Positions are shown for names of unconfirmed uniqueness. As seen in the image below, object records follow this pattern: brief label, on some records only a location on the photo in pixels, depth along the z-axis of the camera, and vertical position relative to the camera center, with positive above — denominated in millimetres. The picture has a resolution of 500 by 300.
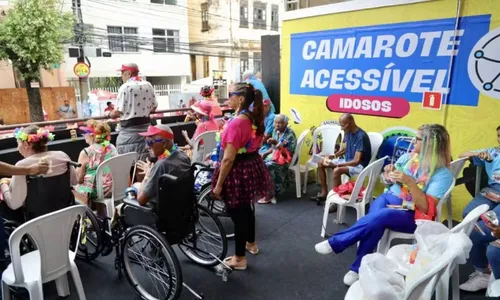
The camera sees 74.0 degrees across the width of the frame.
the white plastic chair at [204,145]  3650 -693
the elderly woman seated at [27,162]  2053 -499
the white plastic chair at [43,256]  1615 -886
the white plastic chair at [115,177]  2705 -765
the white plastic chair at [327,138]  3719 -640
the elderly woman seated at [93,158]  2725 -614
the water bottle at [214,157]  3172 -724
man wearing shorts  3186 -675
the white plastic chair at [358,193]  2650 -927
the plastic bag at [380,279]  1362 -843
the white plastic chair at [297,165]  3830 -949
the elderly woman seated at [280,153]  3695 -780
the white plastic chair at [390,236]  2077 -968
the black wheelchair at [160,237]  1939 -959
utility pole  10240 +1467
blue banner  2910 +221
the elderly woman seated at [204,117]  3955 -409
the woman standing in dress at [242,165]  2148 -547
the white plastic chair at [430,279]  1227 -740
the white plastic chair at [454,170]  2553 -691
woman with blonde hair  1999 -716
